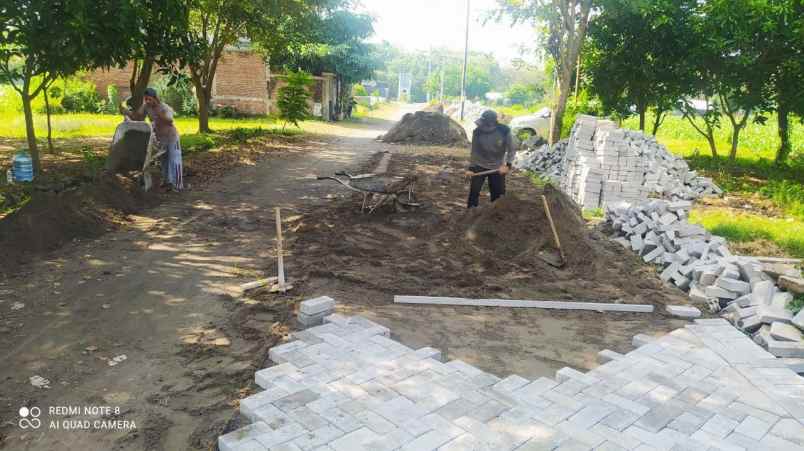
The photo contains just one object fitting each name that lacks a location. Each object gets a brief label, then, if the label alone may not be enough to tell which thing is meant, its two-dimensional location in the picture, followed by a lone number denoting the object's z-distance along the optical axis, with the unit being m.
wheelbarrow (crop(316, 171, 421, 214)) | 8.28
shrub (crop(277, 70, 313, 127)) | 19.62
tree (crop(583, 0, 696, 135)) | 14.42
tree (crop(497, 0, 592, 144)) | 15.36
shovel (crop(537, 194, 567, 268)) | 6.52
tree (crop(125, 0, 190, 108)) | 9.00
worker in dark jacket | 7.80
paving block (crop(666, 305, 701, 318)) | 5.28
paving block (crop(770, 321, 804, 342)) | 4.55
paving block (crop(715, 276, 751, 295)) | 5.47
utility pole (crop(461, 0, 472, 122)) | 31.54
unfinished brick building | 27.34
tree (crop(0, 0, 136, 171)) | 7.47
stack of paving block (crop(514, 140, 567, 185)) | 13.88
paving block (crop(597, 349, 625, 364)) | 4.27
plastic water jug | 8.49
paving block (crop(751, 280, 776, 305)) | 5.21
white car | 21.88
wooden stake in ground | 5.25
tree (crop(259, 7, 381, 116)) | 27.78
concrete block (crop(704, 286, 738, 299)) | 5.54
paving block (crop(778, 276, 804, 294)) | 5.31
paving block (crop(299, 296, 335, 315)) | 4.54
